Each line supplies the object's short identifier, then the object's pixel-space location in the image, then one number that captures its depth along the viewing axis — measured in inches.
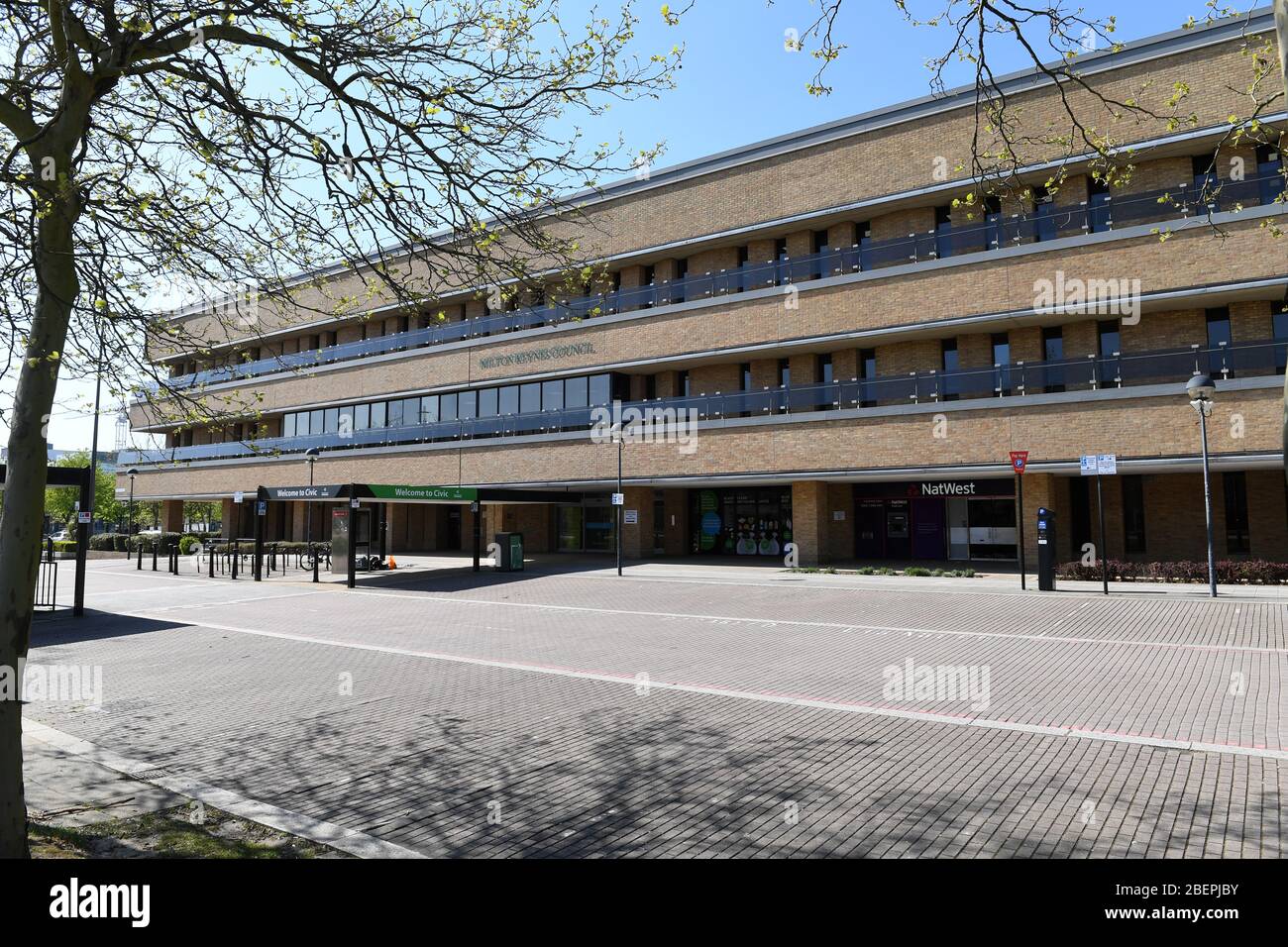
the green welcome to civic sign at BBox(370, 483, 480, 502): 957.2
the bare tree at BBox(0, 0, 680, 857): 182.7
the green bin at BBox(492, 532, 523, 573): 1034.1
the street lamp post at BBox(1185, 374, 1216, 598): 657.0
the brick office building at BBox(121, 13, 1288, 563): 786.8
